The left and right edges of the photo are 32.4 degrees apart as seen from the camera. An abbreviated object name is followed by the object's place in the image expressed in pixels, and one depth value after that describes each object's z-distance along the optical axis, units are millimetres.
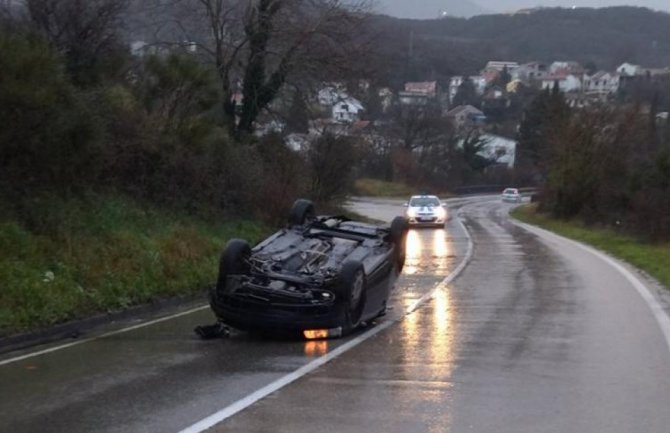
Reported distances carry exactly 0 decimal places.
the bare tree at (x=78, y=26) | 22328
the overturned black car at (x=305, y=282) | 12914
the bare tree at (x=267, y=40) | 32156
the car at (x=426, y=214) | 45062
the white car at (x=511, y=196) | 88000
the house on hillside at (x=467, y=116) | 126812
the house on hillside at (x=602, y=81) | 149500
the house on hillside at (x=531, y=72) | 171250
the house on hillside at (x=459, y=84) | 164625
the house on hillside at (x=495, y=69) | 168950
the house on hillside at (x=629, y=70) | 150900
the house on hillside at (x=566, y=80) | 157000
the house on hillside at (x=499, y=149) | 118575
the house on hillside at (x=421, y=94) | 114688
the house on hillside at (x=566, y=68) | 165525
